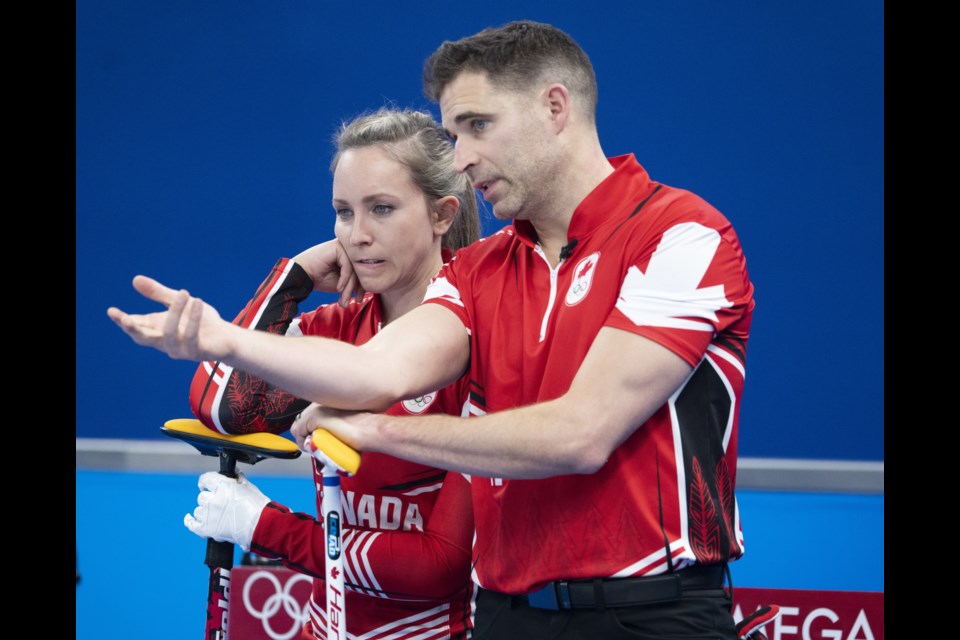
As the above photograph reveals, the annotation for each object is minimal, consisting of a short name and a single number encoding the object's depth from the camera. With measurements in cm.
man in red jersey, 761
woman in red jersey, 798
